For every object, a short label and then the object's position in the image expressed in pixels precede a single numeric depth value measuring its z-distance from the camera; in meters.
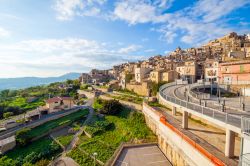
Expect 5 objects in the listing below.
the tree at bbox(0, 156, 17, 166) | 24.73
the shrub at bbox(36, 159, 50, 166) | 23.27
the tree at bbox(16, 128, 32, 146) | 29.88
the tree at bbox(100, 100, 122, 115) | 41.44
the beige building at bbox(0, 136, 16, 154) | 28.07
